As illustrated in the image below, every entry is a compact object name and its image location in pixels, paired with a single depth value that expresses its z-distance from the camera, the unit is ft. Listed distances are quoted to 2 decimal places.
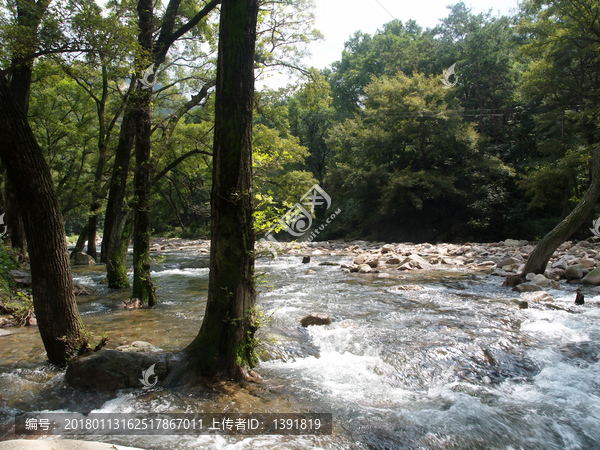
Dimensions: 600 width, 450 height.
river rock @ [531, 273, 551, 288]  27.71
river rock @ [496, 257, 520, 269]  37.73
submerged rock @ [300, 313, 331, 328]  19.38
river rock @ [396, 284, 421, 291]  28.55
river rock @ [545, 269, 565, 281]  30.30
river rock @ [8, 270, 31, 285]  26.76
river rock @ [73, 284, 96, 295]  27.93
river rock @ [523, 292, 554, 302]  23.06
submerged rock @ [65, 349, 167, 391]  11.41
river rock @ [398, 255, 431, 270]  41.29
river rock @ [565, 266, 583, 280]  29.76
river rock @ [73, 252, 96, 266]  51.27
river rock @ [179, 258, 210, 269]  48.75
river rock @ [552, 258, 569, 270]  32.62
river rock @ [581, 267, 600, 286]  27.76
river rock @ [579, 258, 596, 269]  31.55
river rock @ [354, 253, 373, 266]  45.14
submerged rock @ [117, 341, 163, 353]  13.52
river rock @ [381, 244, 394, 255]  57.25
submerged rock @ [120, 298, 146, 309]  22.74
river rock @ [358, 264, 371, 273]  39.17
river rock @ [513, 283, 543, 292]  26.27
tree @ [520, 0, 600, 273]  49.08
